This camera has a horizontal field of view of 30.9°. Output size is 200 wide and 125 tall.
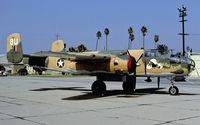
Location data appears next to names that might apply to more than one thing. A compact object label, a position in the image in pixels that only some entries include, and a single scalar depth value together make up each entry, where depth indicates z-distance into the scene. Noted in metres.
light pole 54.44
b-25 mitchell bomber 18.36
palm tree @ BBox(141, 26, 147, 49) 127.19
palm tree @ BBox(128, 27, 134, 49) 128.65
